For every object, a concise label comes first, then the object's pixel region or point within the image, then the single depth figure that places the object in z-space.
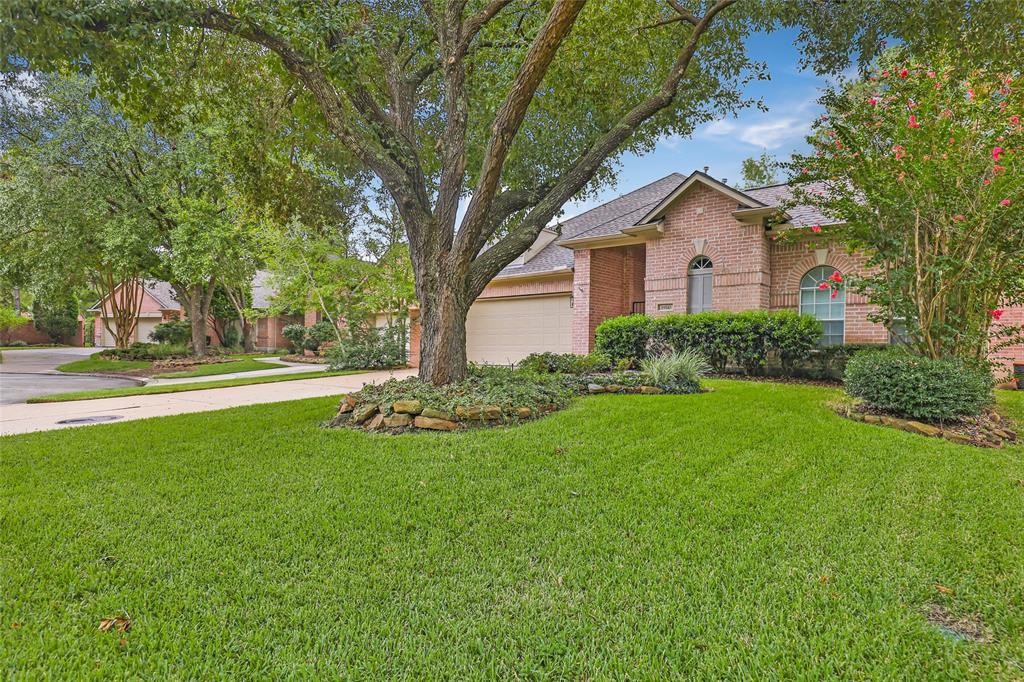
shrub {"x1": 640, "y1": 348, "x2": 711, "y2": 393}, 7.17
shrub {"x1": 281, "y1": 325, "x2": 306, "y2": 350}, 20.50
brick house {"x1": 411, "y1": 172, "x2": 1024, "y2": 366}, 10.60
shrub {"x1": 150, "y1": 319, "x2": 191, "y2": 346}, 23.34
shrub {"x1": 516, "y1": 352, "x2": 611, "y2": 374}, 9.41
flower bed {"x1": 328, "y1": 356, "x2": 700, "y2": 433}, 5.29
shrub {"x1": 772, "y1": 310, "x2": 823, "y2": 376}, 8.85
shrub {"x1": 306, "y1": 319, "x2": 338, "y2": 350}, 19.64
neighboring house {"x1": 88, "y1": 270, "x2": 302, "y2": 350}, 26.92
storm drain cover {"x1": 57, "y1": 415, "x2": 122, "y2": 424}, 6.45
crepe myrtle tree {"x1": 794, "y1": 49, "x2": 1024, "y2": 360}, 5.28
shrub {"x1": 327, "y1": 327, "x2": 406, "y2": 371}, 14.52
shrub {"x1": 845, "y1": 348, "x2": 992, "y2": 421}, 5.17
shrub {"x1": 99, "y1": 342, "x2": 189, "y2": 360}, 17.75
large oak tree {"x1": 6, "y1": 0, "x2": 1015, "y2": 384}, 5.09
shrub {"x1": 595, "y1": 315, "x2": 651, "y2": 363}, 10.66
